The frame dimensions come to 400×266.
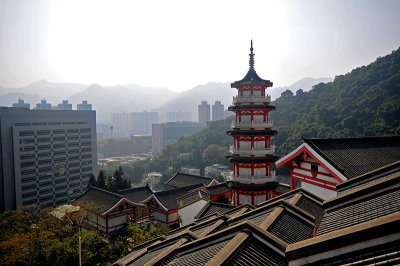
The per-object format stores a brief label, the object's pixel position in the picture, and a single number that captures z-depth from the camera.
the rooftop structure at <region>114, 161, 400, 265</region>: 3.88
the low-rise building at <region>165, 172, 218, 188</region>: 37.22
